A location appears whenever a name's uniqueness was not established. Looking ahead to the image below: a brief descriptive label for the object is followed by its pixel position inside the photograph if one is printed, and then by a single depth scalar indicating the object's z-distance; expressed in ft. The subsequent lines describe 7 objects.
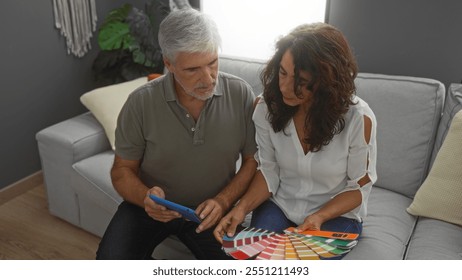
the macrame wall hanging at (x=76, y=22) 8.31
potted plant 8.09
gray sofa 5.07
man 4.75
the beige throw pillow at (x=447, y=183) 5.16
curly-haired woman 4.25
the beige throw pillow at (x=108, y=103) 6.91
